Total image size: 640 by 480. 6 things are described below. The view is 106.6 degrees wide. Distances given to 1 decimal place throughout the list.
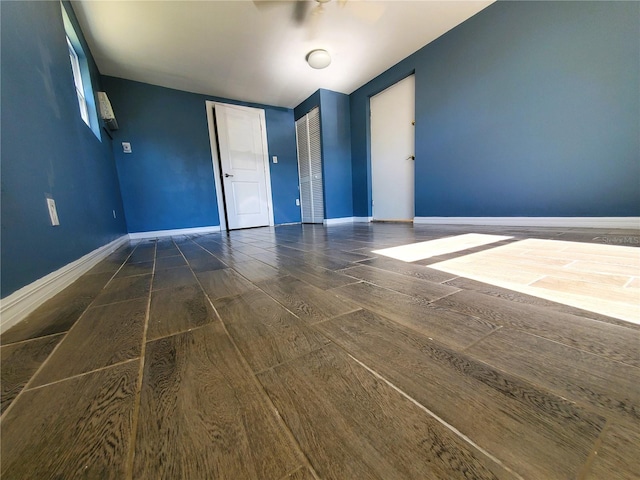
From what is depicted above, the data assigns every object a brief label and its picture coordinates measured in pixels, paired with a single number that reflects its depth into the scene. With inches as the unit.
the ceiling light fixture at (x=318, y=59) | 117.5
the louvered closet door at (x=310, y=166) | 171.2
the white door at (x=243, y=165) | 163.5
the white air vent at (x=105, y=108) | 111.5
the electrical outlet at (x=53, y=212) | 46.0
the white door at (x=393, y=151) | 139.2
